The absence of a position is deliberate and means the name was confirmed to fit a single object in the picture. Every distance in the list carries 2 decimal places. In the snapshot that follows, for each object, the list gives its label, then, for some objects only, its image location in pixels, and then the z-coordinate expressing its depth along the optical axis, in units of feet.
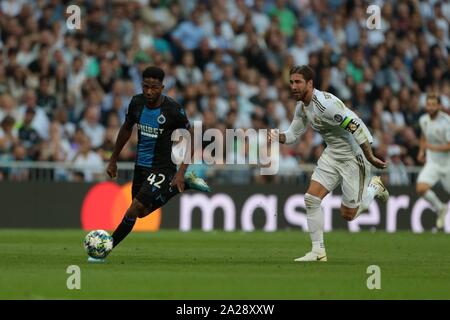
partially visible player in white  77.69
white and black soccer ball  47.06
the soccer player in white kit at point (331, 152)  49.26
